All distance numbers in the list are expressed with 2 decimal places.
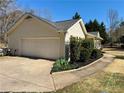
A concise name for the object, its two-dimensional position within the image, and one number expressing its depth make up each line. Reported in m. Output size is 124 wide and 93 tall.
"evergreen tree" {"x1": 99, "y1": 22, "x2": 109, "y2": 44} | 25.69
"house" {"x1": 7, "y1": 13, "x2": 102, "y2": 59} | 8.53
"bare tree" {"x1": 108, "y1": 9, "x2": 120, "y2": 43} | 32.22
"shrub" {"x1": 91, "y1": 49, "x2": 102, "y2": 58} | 9.76
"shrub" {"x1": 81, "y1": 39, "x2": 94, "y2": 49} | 8.58
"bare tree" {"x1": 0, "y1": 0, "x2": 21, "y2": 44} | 18.04
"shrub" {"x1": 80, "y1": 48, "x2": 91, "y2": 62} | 8.14
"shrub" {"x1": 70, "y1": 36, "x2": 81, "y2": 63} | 7.73
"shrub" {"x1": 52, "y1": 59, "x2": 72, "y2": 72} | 5.89
